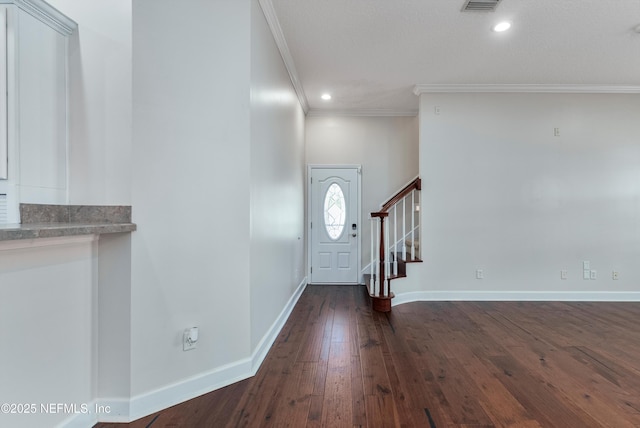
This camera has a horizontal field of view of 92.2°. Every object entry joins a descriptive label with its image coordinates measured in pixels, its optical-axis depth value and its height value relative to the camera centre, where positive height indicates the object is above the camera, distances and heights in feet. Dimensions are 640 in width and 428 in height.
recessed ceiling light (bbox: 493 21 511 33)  9.04 +5.74
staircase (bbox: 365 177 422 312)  12.36 -1.45
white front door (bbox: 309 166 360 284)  16.80 -0.33
